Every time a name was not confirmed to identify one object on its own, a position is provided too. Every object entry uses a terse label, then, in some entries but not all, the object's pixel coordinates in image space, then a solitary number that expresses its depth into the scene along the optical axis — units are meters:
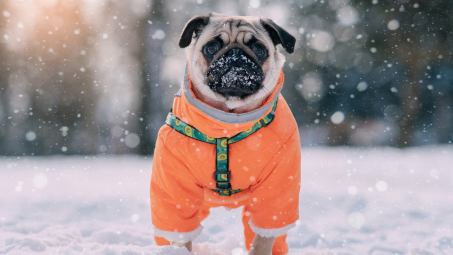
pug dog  2.09
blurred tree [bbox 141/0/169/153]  8.75
